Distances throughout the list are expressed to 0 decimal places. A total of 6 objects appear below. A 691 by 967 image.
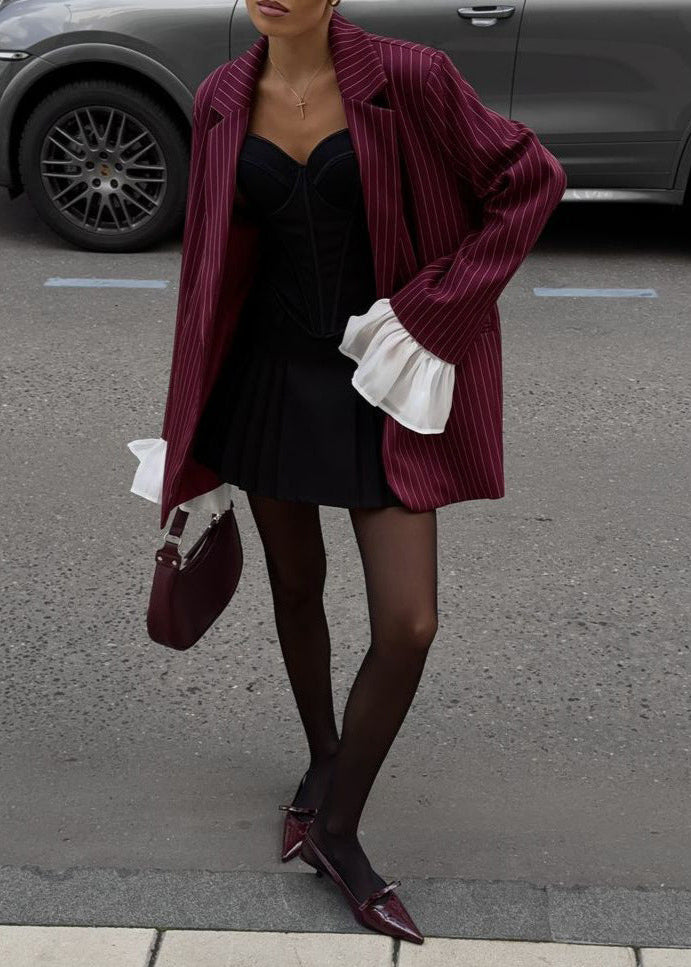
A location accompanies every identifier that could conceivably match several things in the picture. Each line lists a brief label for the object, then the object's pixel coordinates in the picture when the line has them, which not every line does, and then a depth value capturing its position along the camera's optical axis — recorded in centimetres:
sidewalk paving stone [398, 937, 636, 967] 290
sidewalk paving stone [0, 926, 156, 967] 290
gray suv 737
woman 264
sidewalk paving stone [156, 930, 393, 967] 291
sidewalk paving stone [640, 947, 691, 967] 289
